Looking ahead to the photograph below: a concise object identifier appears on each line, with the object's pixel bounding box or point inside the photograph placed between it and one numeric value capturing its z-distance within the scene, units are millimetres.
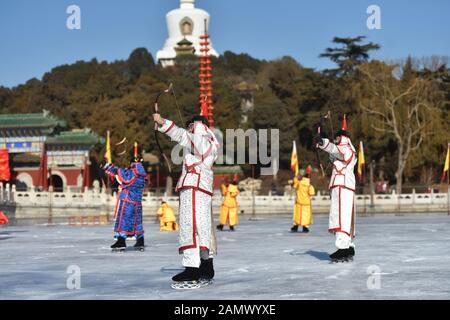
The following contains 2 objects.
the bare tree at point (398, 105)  46125
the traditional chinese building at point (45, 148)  49594
